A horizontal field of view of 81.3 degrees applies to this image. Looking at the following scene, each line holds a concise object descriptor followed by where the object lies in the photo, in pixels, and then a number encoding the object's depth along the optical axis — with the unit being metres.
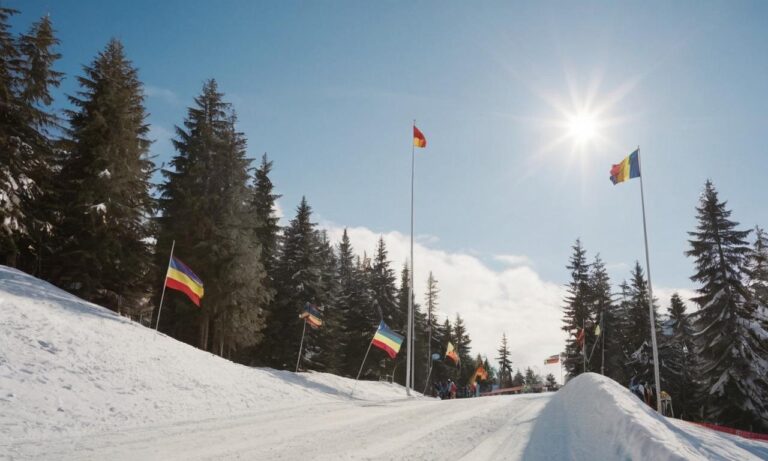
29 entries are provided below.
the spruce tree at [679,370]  41.88
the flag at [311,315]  24.12
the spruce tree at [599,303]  44.53
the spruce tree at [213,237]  23.42
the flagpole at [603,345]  42.10
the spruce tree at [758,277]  28.62
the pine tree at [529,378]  119.93
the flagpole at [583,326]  40.84
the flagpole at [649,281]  21.48
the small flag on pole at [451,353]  32.91
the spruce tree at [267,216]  32.91
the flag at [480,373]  42.31
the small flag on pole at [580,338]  40.60
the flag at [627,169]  25.45
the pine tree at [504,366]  93.00
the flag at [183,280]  16.35
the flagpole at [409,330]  24.34
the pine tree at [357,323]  43.78
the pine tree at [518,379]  108.66
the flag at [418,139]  29.22
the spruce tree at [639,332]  41.06
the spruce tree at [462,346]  72.39
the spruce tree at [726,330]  25.83
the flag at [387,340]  23.36
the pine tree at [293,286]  33.84
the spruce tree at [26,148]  16.70
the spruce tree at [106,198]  18.97
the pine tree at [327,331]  36.00
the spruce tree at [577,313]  45.88
